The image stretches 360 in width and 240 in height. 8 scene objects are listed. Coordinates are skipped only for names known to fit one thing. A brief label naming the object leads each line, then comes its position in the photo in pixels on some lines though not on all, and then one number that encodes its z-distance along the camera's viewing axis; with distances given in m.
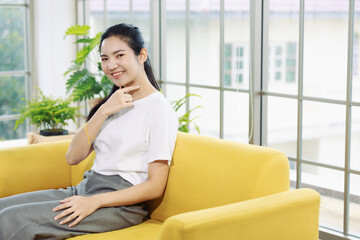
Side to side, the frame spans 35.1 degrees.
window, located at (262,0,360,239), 2.90
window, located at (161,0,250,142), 3.47
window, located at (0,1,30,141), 5.29
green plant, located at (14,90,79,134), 4.09
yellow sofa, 1.85
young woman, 2.22
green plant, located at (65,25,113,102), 4.16
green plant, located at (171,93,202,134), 3.58
